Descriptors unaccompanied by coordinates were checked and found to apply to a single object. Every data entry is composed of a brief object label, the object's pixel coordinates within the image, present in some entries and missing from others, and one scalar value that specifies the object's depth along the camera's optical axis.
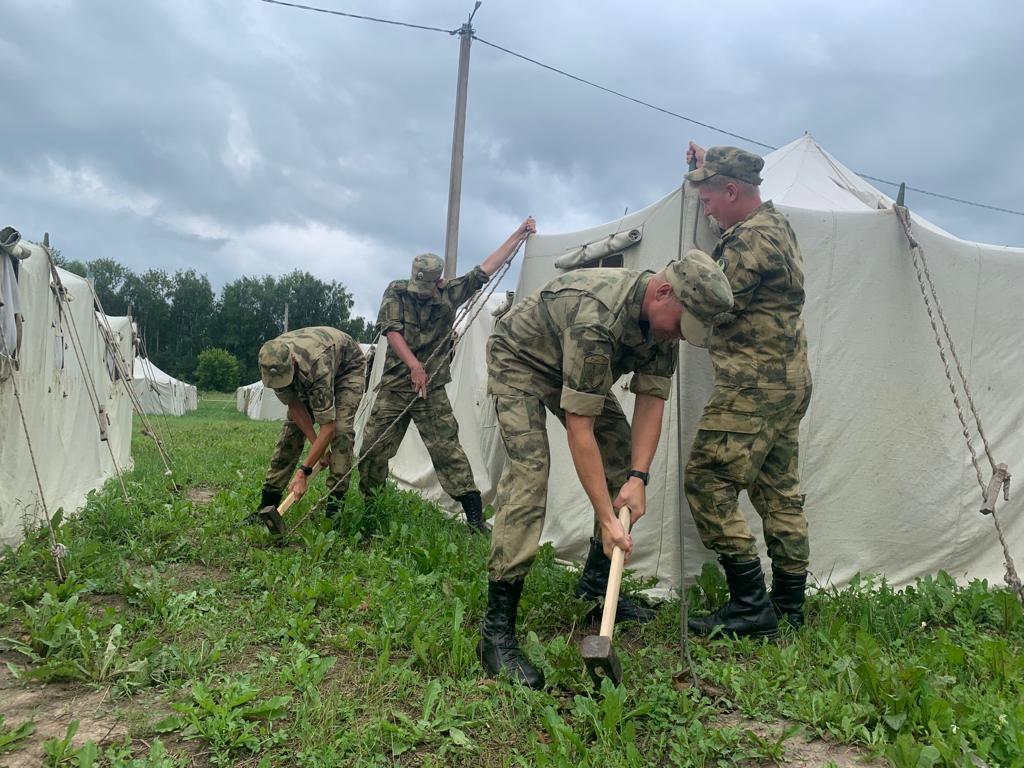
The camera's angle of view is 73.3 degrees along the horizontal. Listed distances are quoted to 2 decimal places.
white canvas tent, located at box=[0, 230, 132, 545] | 3.69
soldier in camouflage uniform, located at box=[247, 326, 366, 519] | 3.88
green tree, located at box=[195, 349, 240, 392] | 49.50
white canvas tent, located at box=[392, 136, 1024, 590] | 3.17
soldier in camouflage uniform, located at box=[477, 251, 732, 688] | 2.11
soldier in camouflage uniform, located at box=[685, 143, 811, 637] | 2.48
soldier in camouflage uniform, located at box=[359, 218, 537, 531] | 4.36
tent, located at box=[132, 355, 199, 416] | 23.23
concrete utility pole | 7.46
